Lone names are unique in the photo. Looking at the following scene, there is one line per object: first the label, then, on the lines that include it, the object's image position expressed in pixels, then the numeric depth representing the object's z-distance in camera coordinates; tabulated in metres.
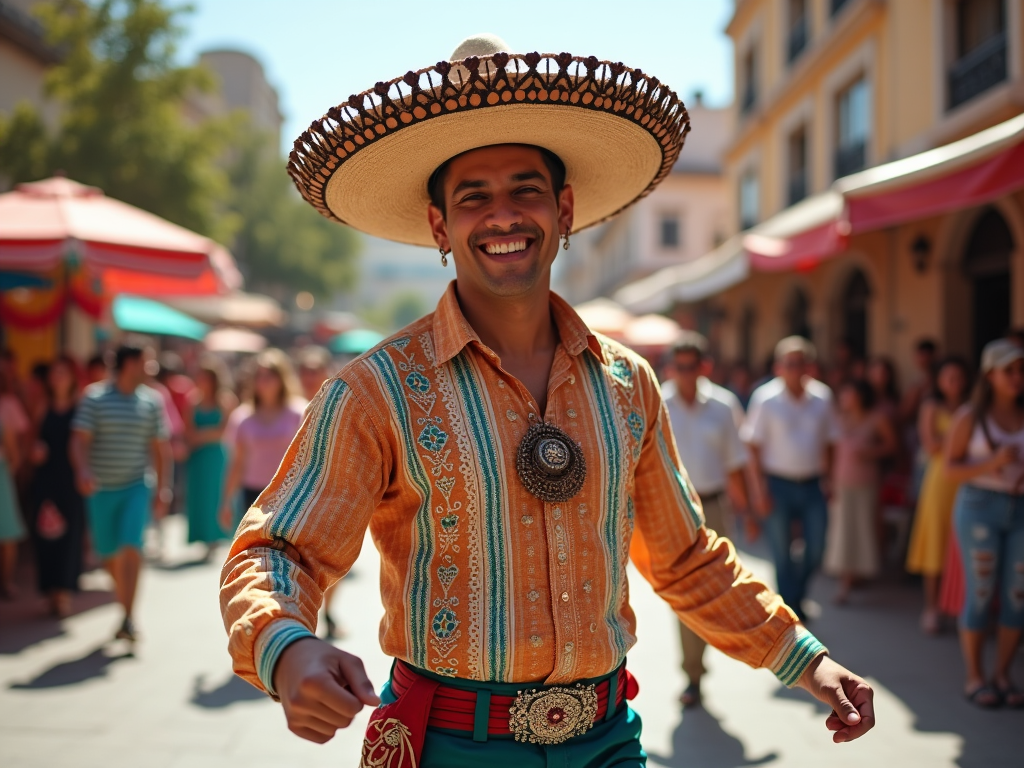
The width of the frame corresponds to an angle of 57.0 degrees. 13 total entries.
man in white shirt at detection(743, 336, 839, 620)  7.04
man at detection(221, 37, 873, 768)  1.92
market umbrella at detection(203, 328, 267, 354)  23.45
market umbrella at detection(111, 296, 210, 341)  14.35
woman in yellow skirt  6.76
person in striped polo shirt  6.43
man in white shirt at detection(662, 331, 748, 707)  6.15
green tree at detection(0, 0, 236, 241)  17.14
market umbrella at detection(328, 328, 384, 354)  24.67
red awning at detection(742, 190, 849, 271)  8.21
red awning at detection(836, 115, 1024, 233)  5.61
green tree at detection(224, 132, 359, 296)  38.62
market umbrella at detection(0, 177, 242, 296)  7.24
